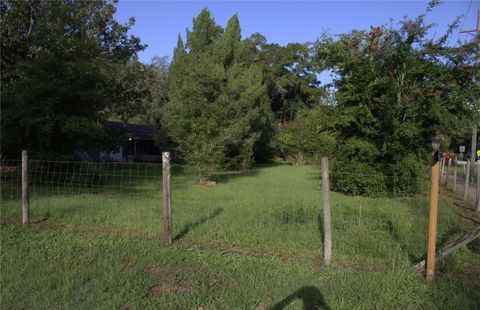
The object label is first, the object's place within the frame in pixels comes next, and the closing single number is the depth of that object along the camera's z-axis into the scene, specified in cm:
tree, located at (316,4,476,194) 1285
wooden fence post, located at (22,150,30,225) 748
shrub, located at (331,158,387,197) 1373
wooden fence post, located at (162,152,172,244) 625
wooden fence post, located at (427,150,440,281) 473
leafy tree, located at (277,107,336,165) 1495
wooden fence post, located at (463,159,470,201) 1382
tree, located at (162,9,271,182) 2231
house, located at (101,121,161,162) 4011
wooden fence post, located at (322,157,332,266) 538
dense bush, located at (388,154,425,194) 1345
